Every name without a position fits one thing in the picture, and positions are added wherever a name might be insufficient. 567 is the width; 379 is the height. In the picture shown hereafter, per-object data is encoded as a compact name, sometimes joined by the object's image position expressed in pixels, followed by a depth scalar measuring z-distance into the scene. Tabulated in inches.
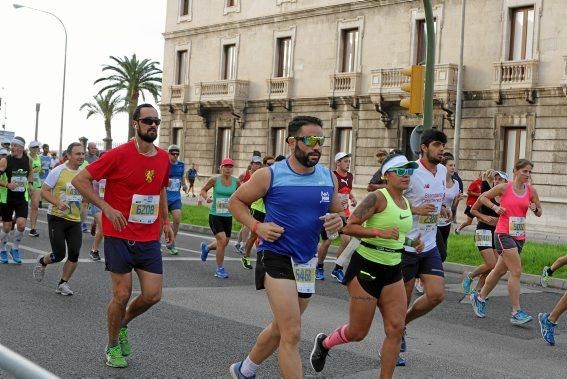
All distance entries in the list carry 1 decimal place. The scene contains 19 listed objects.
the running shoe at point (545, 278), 490.0
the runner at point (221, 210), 482.6
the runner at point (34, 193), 625.9
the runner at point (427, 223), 267.1
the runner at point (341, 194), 489.7
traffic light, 584.4
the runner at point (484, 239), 402.9
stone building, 1093.8
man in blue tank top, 202.4
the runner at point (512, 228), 362.1
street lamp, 1733.5
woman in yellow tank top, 225.9
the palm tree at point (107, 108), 2252.7
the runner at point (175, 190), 584.4
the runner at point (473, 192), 637.0
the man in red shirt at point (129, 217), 244.8
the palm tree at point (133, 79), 2175.2
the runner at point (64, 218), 375.9
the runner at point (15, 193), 489.4
